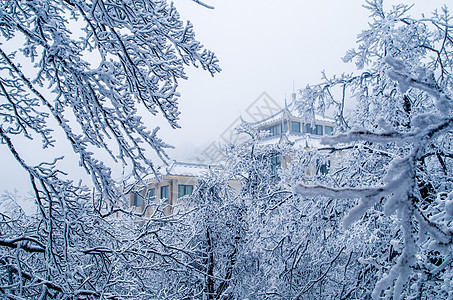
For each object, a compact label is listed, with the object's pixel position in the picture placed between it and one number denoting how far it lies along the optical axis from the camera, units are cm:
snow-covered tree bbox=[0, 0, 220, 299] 293
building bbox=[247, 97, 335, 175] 2918
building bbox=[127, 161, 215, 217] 2244
